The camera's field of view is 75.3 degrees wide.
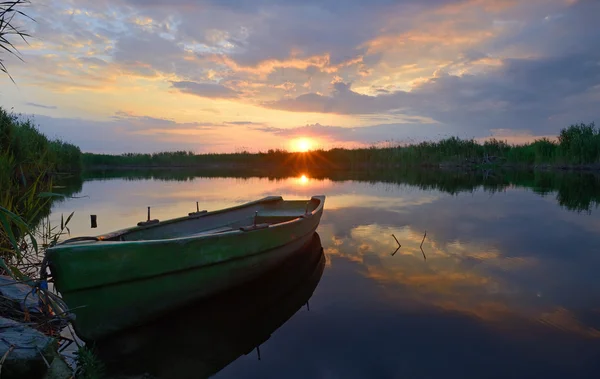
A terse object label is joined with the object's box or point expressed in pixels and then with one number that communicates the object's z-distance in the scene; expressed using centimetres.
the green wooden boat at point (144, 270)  355
